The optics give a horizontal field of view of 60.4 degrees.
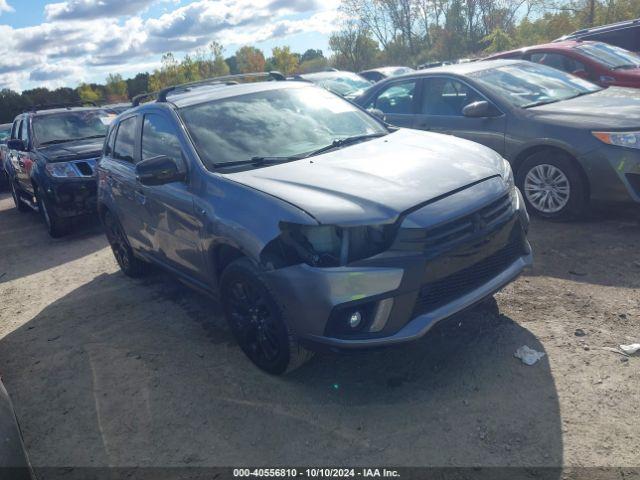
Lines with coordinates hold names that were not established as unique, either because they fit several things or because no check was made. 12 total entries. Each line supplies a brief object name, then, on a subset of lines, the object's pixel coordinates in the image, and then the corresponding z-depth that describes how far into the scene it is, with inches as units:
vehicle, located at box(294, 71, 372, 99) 545.7
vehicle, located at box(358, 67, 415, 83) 687.1
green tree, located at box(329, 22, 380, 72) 2170.3
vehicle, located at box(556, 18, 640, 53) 412.5
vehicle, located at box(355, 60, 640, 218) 199.2
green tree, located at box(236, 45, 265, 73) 2775.6
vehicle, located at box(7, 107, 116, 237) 320.5
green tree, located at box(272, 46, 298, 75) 2546.8
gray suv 117.0
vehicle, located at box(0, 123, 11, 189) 589.6
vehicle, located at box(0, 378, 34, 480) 84.0
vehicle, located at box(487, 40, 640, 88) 311.1
